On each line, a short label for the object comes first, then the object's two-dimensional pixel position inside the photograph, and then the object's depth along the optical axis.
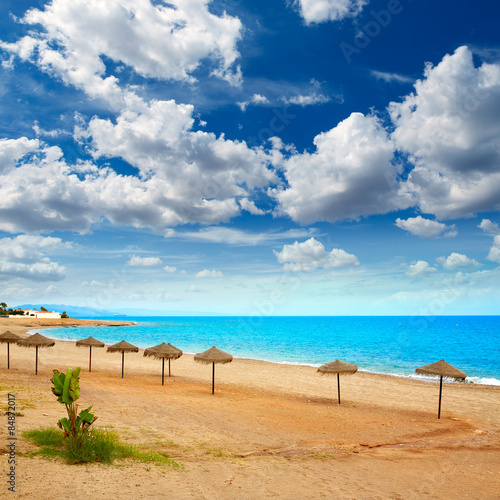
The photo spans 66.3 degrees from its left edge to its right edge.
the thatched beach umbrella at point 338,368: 17.67
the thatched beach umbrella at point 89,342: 23.92
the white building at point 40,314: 112.62
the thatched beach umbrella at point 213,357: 18.73
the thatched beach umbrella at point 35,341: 22.30
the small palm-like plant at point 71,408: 8.12
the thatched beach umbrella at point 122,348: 22.24
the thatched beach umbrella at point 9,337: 22.52
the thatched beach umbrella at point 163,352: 20.80
